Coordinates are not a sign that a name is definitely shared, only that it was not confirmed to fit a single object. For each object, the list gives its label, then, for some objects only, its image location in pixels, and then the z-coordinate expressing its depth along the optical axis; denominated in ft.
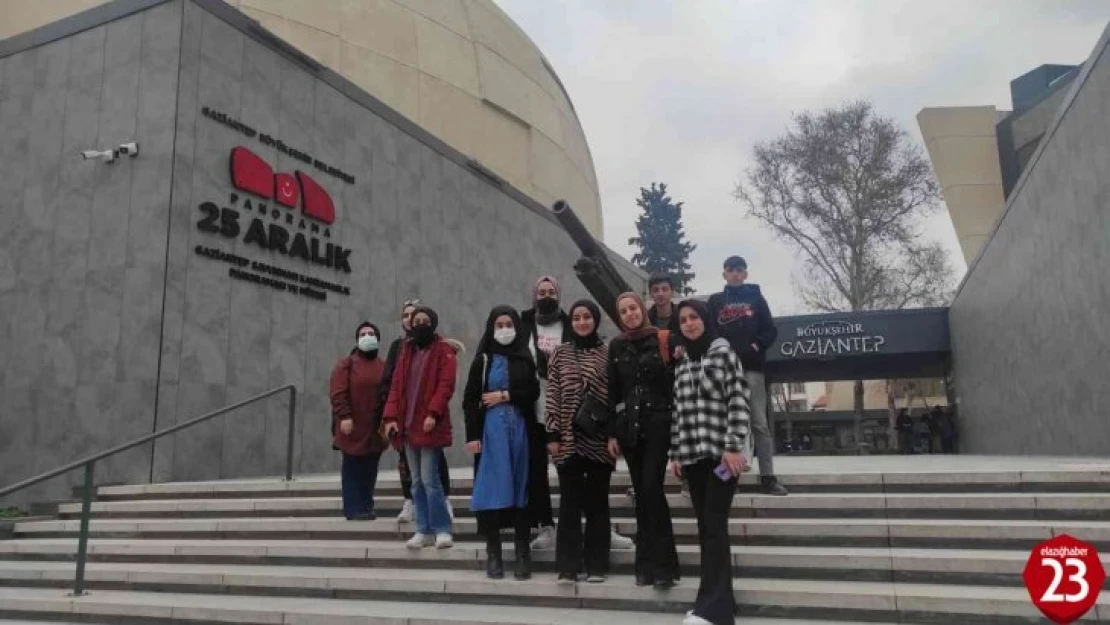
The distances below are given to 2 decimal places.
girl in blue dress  15.85
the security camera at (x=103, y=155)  31.09
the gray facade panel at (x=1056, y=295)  32.12
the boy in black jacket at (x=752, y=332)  17.88
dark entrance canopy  74.23
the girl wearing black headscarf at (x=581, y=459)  15.24
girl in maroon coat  20.40
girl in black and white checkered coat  13.03
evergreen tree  158.81
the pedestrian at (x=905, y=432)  79.71
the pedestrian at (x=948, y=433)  74.02
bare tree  100.99
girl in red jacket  17.30
